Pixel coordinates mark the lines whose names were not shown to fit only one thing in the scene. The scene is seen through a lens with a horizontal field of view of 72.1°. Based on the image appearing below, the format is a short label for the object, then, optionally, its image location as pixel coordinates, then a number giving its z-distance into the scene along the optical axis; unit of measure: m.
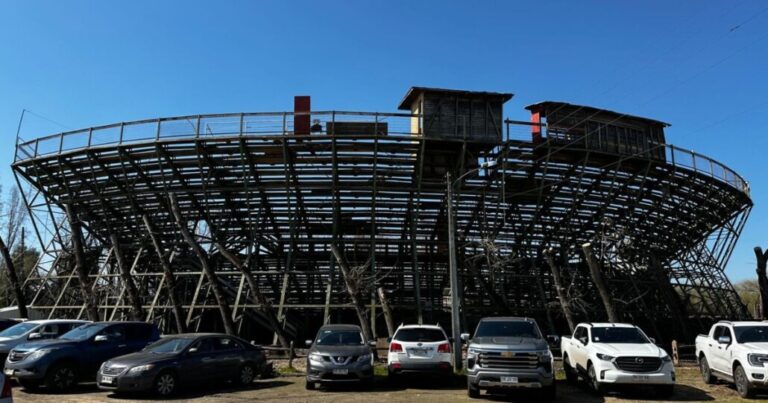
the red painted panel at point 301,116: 24.42
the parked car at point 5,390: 6.31
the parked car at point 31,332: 15.91
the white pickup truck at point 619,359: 11.94
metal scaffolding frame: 25.17
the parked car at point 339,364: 13.34
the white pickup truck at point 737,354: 11.79
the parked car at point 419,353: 13.88
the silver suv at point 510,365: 11.37
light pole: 17.27
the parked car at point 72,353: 12.70
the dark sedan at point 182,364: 11.92
